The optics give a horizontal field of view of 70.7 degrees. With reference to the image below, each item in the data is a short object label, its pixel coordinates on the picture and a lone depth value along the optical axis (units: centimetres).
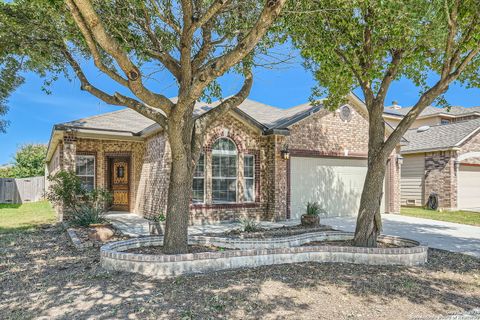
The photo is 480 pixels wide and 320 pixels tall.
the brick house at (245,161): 1109
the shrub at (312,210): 1007
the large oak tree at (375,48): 600
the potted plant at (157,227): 845
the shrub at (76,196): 912
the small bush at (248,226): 898
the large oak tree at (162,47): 500
